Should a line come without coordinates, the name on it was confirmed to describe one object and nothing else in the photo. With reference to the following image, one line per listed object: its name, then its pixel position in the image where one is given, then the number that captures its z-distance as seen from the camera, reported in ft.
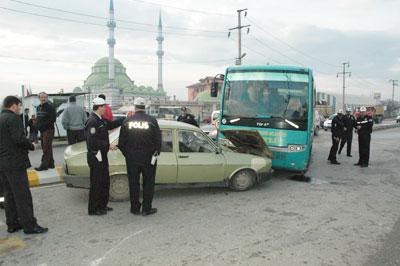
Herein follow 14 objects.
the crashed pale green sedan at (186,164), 19.67
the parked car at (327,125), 105.19
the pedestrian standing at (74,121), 26.94
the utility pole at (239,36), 110.83
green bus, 26.12
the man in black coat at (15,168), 14.26
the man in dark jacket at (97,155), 17.18
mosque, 355.56
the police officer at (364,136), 34.40
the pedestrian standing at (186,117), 38.29
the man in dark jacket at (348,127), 40.24
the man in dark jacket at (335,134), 36.32
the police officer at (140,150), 17.26
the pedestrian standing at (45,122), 25.26
